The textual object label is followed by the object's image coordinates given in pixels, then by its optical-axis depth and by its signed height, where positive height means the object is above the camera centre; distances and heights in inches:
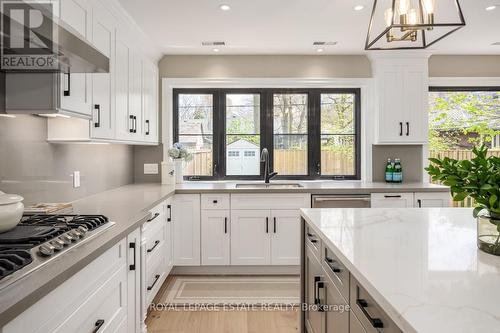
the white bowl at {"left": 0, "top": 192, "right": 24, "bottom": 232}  53.4 -7.3
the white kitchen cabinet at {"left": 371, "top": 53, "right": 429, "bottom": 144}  149.4 +32.3
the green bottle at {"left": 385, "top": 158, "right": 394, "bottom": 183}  154.5 -2.4
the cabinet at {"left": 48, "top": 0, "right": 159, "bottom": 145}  76.7 +21.8
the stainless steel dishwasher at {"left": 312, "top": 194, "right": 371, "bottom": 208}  132.8 -13.4
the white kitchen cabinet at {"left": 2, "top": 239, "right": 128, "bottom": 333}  39.6 -19.5
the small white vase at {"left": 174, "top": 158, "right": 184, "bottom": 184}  152.4 -2.3
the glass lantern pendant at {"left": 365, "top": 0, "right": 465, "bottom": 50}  59.9 +28.8
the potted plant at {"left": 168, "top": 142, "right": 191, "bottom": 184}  149.2 +4.3
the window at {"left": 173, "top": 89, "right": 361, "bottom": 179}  161.9 +17.5
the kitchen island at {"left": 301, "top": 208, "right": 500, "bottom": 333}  30.6 -12.5
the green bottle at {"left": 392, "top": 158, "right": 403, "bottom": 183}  153.1 -2.8
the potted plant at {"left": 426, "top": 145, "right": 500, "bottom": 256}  44.9 -2.4
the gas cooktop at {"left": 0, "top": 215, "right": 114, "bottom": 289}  40.9 -11.2
